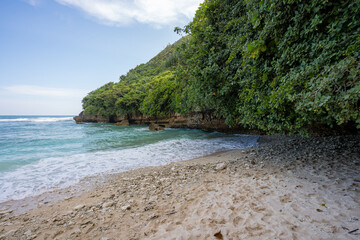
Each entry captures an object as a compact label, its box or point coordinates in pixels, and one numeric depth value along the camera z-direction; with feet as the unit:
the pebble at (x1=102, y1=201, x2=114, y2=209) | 11.35
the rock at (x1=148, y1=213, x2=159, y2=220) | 9.27
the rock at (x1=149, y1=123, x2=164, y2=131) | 76.31
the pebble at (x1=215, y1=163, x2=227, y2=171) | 17.20
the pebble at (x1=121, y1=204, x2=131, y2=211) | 10.60
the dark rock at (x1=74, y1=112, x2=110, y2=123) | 152.31
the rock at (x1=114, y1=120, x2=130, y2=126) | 115.44
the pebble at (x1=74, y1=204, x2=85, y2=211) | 11.58
